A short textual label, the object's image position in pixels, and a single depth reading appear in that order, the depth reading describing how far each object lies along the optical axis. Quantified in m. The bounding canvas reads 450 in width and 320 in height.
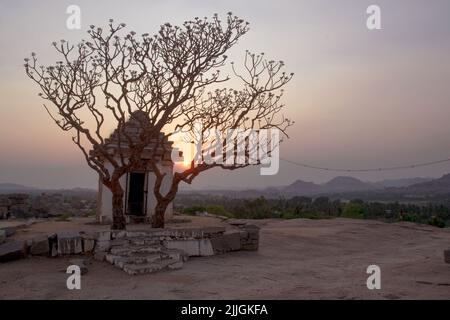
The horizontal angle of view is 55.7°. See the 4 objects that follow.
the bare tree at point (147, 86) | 13.00
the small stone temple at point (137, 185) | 16.70
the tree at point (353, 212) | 27.44
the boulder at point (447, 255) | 9.58
